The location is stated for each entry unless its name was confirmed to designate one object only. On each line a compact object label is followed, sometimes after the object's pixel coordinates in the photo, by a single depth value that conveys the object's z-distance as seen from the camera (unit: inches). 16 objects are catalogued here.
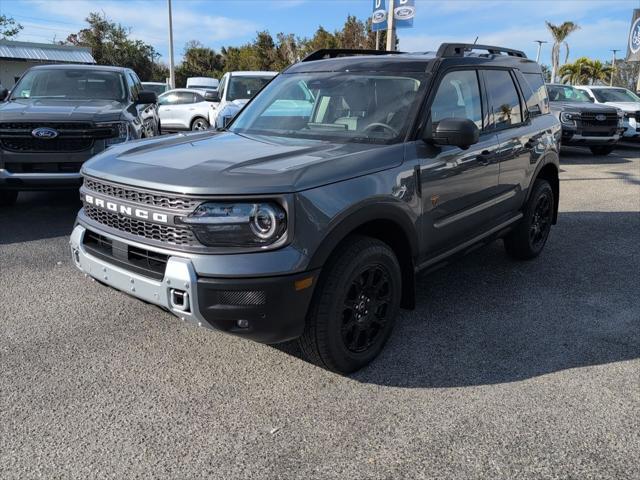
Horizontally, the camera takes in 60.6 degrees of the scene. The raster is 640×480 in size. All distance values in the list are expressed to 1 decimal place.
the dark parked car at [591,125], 515.2
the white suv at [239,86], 463.2
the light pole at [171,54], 1250.0
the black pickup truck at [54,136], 234.2
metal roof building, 1397.6
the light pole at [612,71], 2184.5
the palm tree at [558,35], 1738.4
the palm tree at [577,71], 2105.1
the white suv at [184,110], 613.1
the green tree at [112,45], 1892.2
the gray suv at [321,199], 101.7
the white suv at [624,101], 598.2
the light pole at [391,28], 590.1
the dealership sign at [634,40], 1020.5
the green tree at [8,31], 1747.2
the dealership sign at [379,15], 622.4
